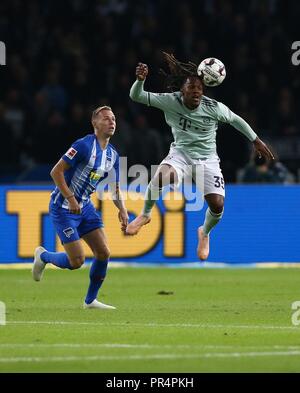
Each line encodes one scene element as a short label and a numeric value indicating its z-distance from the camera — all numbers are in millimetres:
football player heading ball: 12352
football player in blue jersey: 12102
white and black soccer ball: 12258
